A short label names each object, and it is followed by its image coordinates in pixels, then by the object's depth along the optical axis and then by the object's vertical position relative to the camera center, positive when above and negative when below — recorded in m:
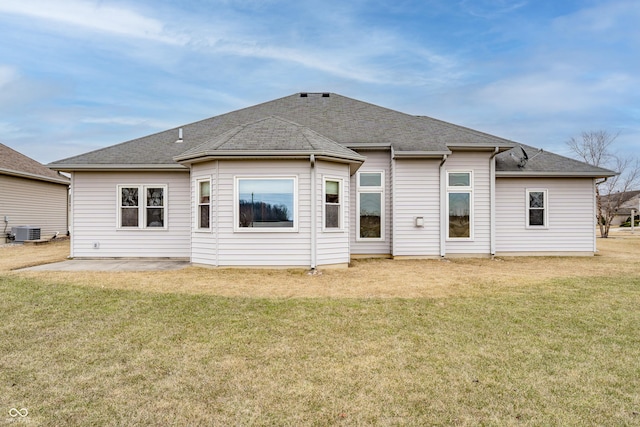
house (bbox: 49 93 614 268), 9.21 +0.76
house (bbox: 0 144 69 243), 16.66 +1.14
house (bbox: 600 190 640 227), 50.75 +1.16
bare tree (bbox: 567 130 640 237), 28.55 +4.71
